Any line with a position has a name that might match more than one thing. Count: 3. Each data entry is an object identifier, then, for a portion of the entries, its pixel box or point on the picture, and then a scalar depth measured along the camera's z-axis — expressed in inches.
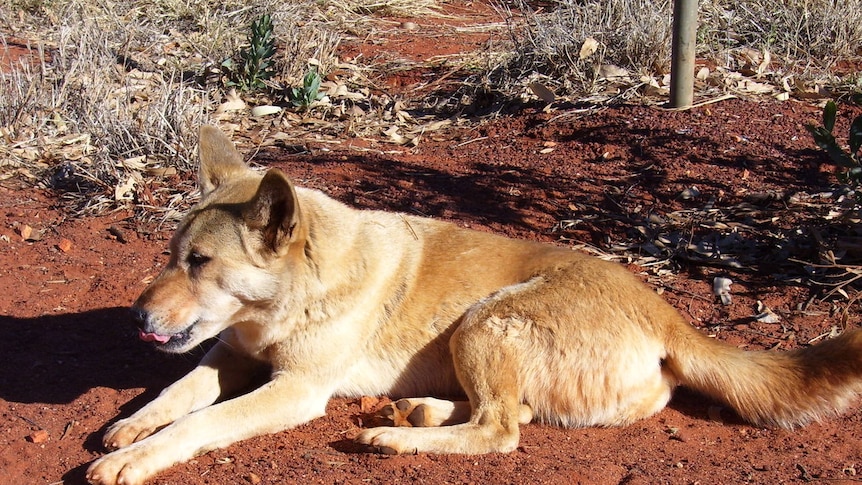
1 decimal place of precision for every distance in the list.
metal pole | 265.7
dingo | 155.6
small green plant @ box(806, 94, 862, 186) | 202.4
